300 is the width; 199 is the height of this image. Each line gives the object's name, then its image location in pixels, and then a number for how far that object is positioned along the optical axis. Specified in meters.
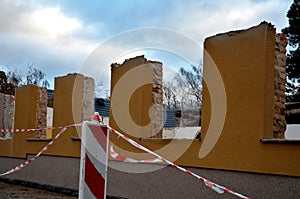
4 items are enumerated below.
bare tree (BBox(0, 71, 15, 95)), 24.75
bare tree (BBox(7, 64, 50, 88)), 26.38
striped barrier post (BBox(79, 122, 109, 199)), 3.22
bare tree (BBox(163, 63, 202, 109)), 17.61
